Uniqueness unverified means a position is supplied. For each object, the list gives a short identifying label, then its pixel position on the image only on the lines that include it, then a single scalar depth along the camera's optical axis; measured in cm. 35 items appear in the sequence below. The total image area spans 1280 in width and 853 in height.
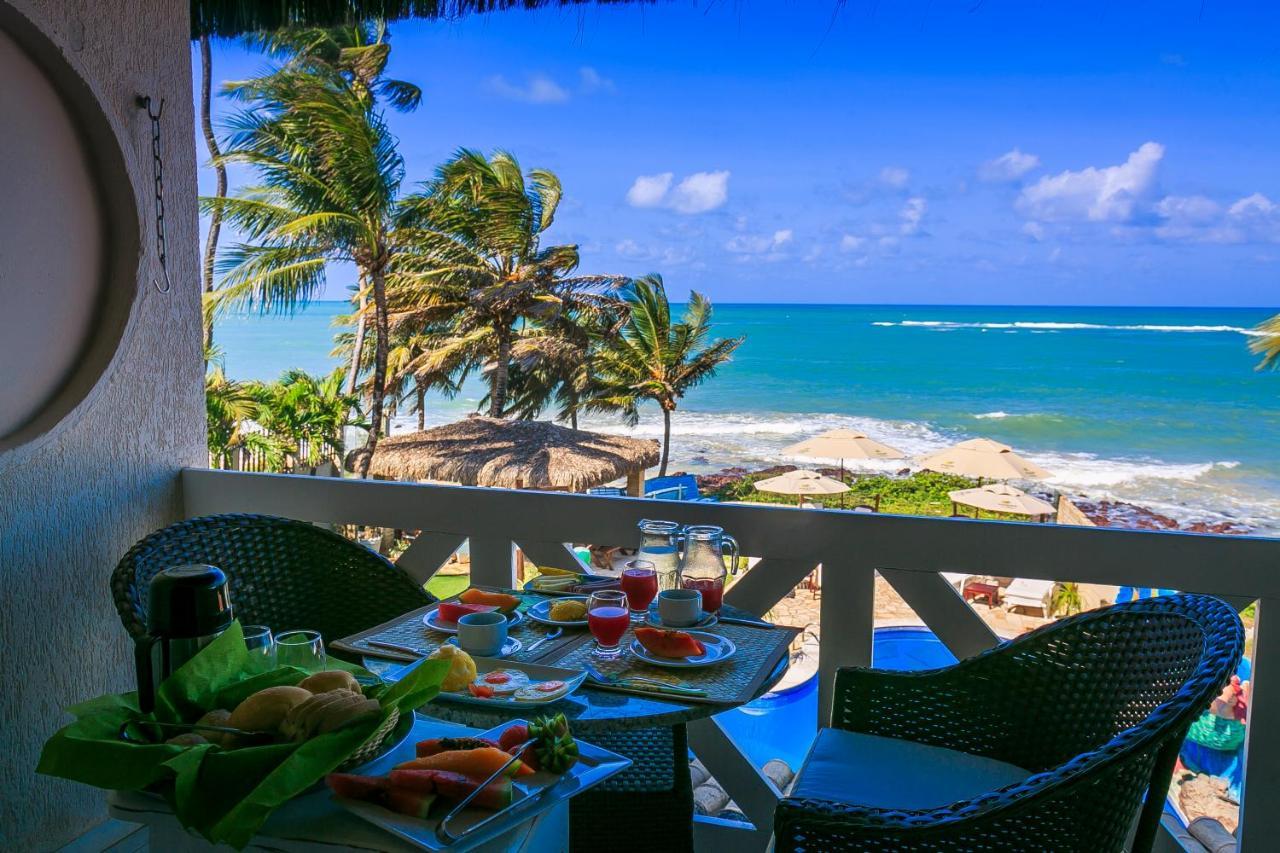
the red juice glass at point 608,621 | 156
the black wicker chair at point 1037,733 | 116
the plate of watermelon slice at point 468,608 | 168
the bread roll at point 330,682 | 113
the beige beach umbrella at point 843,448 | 1936
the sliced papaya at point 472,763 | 102
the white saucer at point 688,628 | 167
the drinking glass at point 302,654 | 126
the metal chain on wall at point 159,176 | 248
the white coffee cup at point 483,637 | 154
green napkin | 94
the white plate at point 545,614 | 170
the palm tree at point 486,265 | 2239
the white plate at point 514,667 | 132
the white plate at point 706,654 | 149
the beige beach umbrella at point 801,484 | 1973
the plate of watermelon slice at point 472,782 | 96
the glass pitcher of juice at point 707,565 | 174
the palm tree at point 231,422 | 1789
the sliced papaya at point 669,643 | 153
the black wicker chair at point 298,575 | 210
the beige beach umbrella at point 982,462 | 1841
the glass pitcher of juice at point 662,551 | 177
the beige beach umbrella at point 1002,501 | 1727
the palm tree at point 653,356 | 2658
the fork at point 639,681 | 139
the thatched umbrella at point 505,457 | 1928
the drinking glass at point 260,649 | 121
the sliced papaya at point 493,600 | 178
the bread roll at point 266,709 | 106
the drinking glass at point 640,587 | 173
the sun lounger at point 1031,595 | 1706
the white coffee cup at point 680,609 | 167
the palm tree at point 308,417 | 1925
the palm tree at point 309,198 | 1769
